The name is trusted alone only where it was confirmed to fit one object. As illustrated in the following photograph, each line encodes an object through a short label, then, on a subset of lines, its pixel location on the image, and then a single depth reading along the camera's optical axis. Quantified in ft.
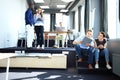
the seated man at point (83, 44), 14.54
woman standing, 17.24
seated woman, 13.79
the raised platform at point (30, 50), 16.42
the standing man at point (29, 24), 17.00
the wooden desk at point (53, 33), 20.85
